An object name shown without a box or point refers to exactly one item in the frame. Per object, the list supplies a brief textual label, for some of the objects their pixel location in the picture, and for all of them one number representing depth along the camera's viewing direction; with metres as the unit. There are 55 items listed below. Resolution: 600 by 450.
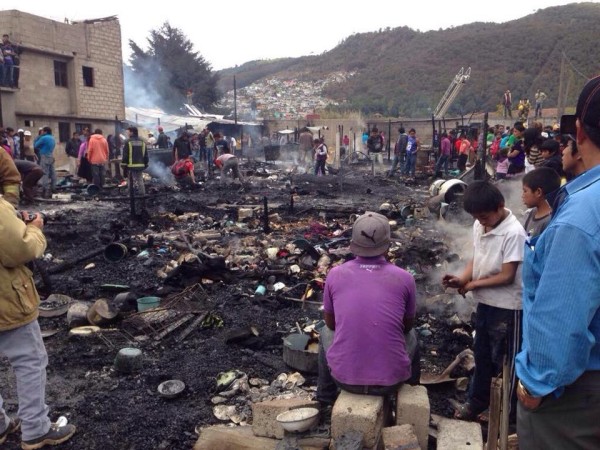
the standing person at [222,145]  16.74
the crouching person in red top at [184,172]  15.15
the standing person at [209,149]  20.58
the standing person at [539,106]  23.72
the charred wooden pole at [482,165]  9.85
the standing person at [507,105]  25.52
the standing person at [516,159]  9.29
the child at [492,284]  3.12
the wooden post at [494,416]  2.63
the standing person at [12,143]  13.79
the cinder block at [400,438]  2.53
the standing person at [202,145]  22.16
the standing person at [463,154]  17.08
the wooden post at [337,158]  22.62
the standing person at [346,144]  29.14
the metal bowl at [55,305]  5.49
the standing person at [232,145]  26.32
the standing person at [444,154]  17.42
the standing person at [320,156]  18.06
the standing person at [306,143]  21.61
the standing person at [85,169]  15.12
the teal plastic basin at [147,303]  5.64
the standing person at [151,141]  23.47
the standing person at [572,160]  2.40
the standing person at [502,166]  10.54
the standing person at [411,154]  18.06
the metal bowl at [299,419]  2.84
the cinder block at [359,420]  2.66
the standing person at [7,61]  18.91
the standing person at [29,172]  5.88
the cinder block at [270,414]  3.09
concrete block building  20.02
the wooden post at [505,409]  2.38
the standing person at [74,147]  17.59
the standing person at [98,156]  14.33
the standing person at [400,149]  18.71
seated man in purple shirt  2.83
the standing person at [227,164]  15.24
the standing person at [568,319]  1.50
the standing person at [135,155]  12.12
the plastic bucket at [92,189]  14.17
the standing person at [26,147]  14.19
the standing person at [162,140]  21.86
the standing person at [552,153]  5.54
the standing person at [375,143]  20.84
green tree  45.60
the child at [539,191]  3.29
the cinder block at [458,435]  2.83
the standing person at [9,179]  3.04
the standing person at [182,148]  16.06
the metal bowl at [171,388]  3.88
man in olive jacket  2.79
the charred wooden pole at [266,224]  9.43
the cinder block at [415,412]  2.87
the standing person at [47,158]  13.59
